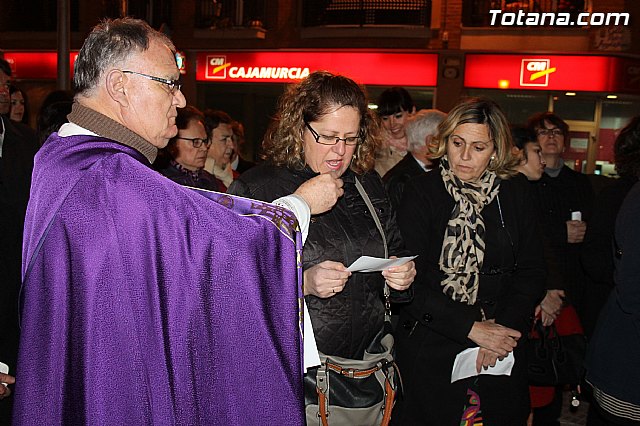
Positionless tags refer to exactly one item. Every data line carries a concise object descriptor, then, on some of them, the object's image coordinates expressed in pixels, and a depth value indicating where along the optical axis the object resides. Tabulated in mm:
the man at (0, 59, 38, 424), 3299
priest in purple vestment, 1970
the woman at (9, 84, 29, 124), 6284
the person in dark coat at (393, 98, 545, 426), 3293
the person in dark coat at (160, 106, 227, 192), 4798
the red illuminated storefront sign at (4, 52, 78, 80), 19000
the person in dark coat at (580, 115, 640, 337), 4113
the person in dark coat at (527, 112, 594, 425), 4758
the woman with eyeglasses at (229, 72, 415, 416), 2779
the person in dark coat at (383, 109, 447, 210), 4902
